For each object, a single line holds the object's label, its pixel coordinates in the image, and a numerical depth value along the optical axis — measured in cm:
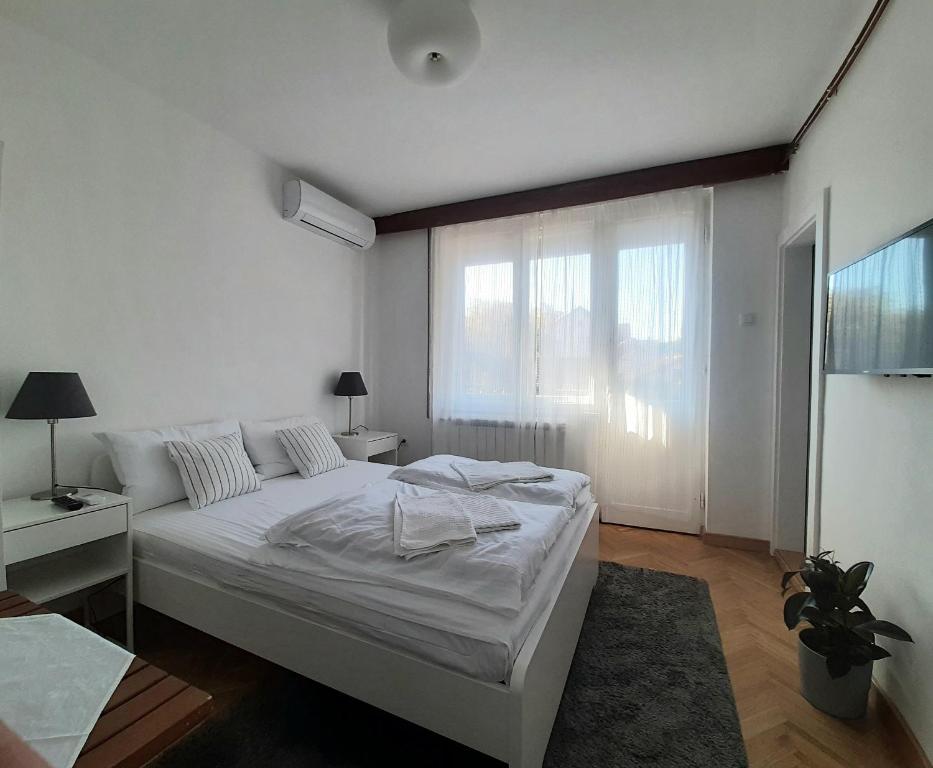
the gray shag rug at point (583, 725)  138
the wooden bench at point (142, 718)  74
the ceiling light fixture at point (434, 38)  165
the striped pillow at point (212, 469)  215
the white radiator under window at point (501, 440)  362
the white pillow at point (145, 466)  208
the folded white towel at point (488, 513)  170
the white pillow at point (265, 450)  272
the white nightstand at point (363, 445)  354
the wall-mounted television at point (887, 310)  129
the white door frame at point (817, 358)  218
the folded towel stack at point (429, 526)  149
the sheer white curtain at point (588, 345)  321
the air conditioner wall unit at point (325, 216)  310
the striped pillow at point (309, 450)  276
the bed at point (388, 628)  119
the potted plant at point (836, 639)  150
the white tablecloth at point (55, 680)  74
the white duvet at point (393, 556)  135
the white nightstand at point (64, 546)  158
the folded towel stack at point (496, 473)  232
